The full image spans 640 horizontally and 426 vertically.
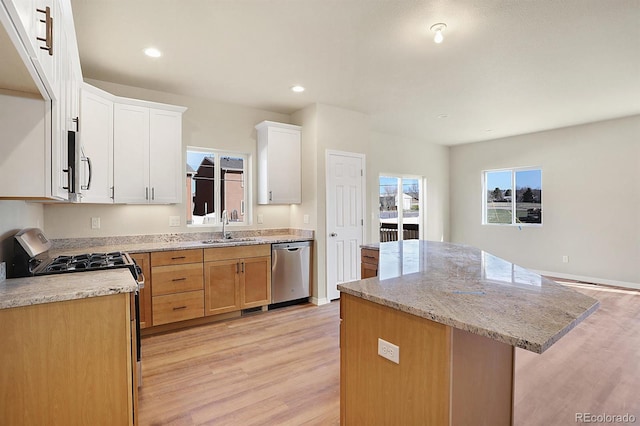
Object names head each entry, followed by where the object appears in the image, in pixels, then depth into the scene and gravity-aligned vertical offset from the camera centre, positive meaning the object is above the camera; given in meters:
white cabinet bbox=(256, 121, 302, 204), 4.29 +0.65
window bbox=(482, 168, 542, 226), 6.13 +0.28
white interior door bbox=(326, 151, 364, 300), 4.45 -0.06
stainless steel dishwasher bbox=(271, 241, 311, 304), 4.05 -0.75
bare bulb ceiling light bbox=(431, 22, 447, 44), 2.48 +1.40
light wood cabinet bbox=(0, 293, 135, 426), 1.41 -0.69
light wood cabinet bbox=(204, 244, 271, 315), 3.58 -0.75
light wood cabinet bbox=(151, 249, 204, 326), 3.27 -0.76
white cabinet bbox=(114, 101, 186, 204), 3.32 +0.63
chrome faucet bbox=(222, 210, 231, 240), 4.11 -0.24
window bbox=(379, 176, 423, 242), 6.43 +0.09
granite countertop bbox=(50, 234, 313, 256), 3.19 -0.35
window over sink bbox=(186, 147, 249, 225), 4.18 +0.35
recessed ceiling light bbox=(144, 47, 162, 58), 2.84 +1.41
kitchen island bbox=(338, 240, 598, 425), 1.17 -0.51
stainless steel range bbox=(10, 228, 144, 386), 1.89 -0.34
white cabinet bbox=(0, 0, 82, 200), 0.98 +0.51
